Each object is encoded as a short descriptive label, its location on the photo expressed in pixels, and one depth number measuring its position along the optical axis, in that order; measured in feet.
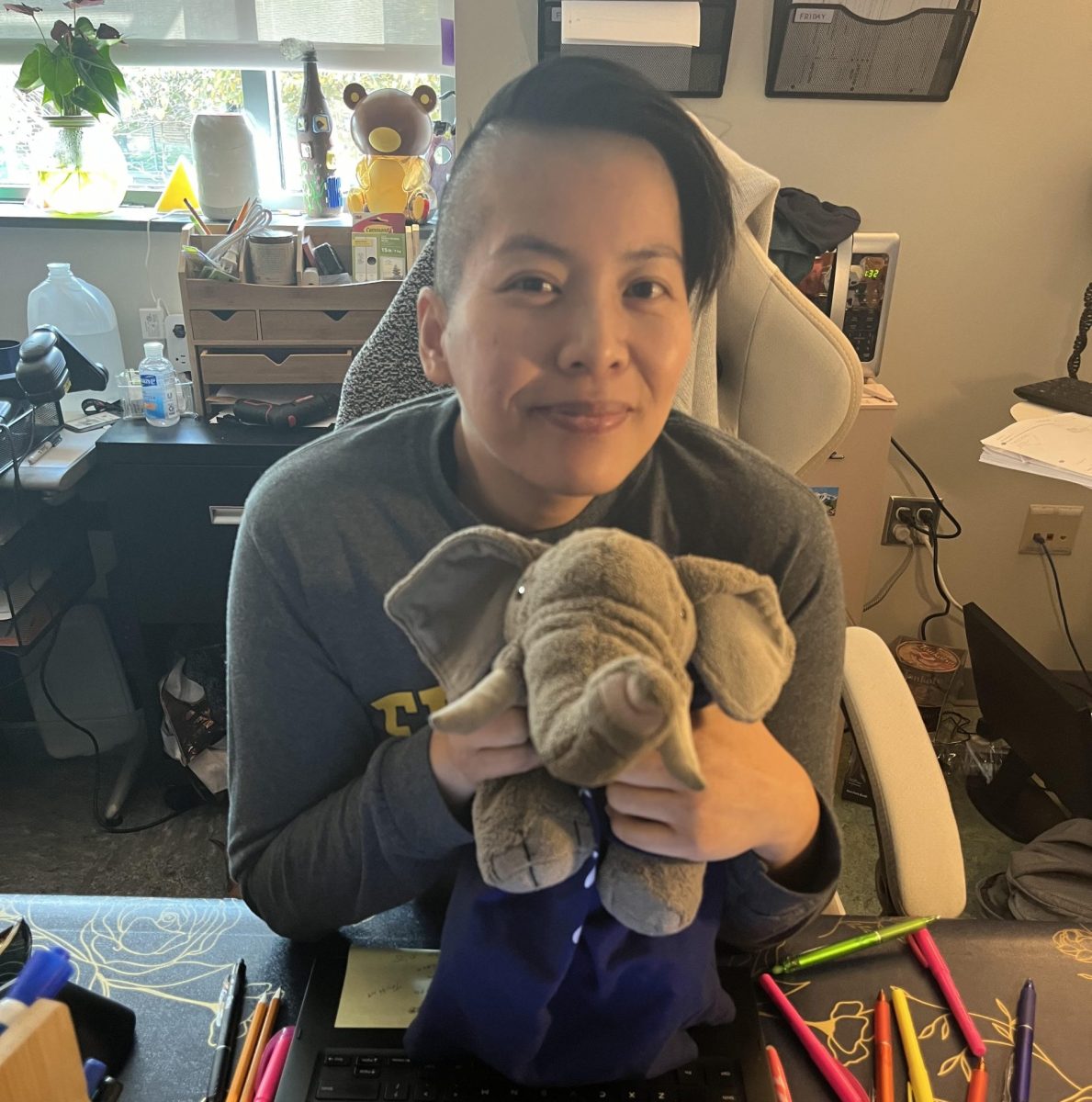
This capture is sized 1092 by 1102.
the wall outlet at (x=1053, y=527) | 6.24
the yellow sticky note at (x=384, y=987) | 1.95
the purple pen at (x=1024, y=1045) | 1.89
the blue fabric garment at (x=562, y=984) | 1.57
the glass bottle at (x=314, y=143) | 5.64
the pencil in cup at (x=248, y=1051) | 1.84
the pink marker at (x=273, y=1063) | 1.82
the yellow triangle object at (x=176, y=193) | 6.20
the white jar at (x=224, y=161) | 5.77
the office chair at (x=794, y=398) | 2.42
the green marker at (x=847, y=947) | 2.13
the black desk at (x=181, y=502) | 4.66
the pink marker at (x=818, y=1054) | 1.88
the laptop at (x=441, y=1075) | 1.82
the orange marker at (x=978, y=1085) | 1.87
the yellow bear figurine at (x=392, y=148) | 5.30
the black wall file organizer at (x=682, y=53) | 4.92
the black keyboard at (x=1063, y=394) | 5.24
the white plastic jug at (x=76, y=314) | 5.99
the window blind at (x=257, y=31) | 5.90
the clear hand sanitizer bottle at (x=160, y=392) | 4.90
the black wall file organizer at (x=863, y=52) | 4.92
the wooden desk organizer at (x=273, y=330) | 4.48
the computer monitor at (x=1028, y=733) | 4.74
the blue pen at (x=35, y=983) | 1.50
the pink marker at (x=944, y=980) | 1.98
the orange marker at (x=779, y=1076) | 1.85
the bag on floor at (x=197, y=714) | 5.45
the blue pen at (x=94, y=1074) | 1.80
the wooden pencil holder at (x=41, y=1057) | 1.41
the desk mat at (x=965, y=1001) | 1.93
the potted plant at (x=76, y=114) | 5.62
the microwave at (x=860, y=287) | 5.04
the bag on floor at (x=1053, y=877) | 4.47
